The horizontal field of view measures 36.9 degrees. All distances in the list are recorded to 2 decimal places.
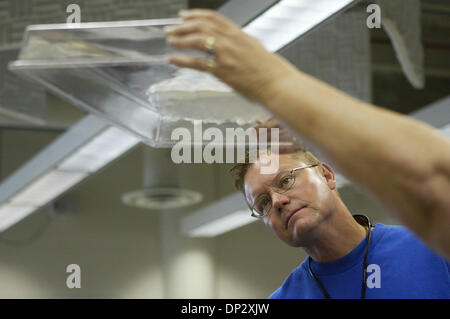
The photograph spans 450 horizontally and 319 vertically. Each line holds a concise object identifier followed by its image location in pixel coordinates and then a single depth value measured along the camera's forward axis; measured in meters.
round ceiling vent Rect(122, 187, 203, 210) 6.25
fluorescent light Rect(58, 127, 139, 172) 3.92
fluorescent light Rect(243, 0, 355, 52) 2.25
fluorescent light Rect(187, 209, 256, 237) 5.88
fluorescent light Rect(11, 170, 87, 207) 4.63
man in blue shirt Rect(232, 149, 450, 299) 1.68
